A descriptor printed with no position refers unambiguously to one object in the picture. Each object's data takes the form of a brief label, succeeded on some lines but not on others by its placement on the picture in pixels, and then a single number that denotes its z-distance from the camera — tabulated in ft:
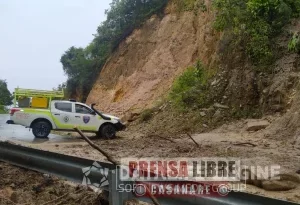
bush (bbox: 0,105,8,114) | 130.90
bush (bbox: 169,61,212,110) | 39.32
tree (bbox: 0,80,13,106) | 147.98
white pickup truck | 35.61
